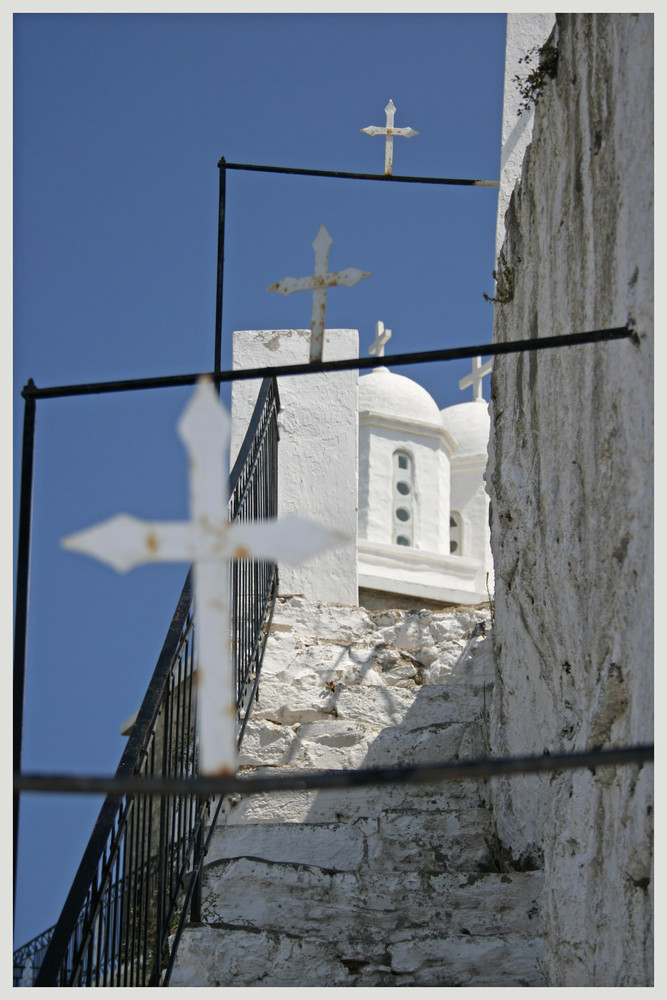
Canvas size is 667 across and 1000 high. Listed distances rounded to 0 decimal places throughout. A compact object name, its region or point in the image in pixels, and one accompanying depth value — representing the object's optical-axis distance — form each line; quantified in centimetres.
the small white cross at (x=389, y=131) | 1567
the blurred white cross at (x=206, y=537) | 460
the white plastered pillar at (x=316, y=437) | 1811
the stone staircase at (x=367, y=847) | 889
